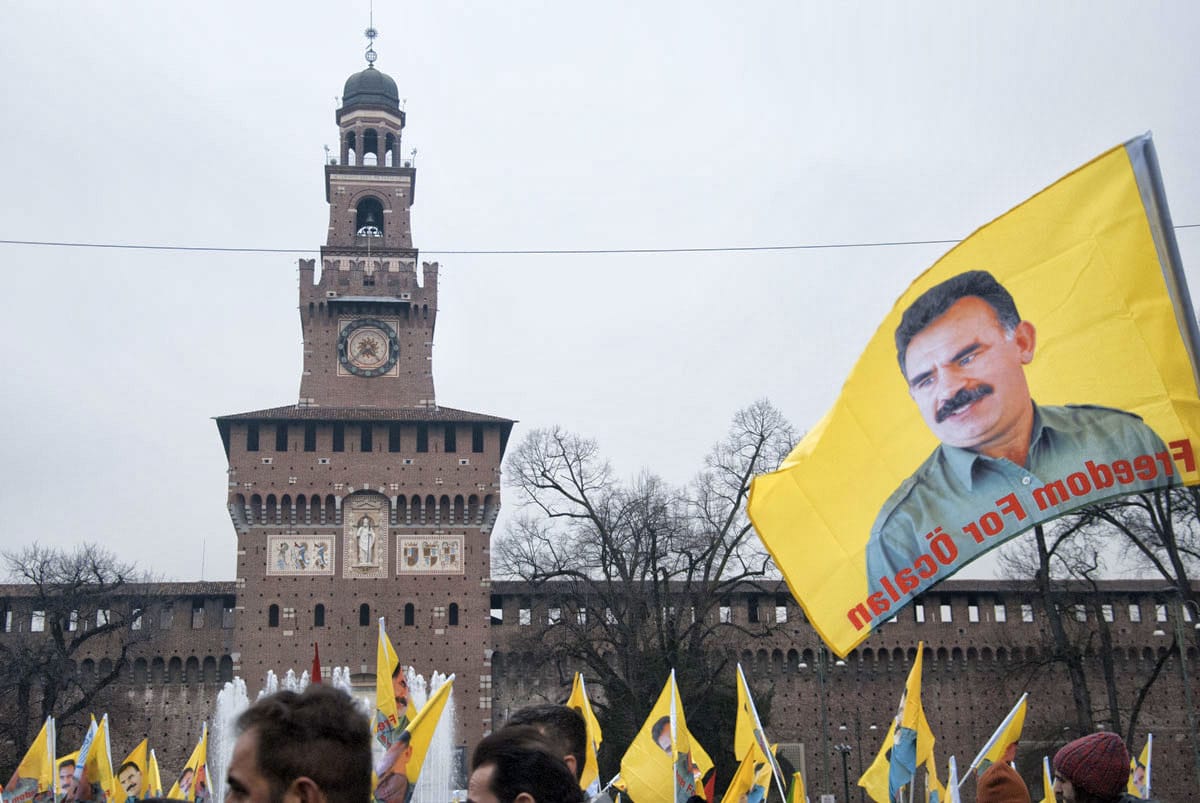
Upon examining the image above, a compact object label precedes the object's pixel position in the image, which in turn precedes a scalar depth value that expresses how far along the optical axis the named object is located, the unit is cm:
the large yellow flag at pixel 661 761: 1596
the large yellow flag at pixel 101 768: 1814
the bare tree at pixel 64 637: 4181
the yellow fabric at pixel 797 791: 1572
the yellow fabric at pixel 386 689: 1313
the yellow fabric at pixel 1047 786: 1327
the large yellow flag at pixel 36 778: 1759
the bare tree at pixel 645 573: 3841
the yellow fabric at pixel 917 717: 1318
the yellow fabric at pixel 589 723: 1476
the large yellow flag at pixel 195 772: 1938
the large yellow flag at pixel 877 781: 1667
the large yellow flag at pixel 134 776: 1942
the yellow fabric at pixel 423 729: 1117
